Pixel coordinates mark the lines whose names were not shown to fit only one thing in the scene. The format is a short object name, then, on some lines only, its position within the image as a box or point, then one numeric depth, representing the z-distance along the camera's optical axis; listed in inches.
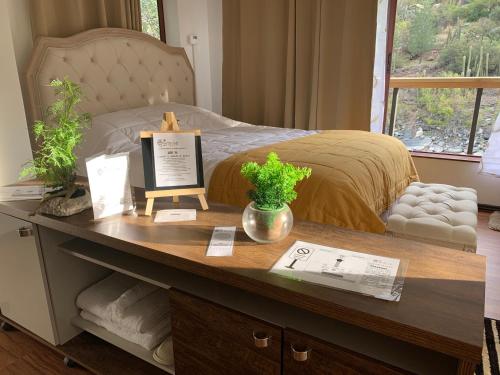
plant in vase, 42.4
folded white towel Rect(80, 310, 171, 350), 55.2
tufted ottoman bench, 73.8
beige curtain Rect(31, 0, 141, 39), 102.8
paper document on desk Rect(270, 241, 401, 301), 35.3
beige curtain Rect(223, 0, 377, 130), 136.9
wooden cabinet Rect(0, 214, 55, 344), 60.1
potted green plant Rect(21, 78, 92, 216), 53.5
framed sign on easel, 54.3
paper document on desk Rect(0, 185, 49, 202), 62.6
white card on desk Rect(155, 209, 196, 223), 52.5
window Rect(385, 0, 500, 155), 135.5
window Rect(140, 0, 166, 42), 141.2
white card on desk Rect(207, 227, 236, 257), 42.5
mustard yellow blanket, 70.3
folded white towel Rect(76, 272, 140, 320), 61.4
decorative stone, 54.2
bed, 72.5
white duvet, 91.1
